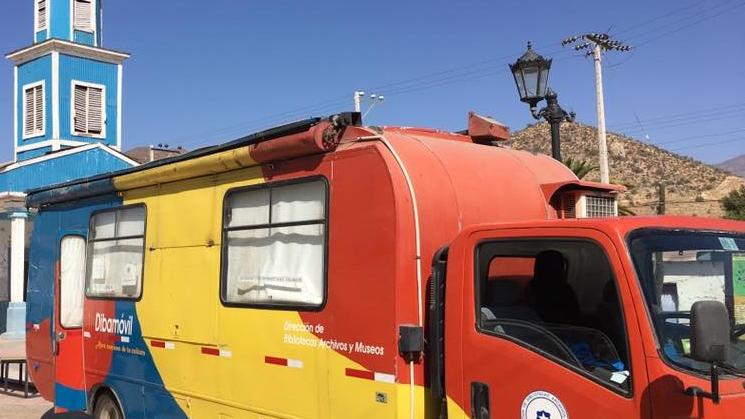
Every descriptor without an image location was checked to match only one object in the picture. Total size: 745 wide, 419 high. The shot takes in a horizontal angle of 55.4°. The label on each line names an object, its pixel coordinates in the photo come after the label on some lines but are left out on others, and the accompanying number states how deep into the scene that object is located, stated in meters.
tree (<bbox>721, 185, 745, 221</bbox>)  34.25
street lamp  8.77
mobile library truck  3.28
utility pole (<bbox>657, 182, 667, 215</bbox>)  22.39
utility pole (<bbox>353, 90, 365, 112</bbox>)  29.02
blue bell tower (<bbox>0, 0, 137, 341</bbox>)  20.22
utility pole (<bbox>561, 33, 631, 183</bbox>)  24.94
